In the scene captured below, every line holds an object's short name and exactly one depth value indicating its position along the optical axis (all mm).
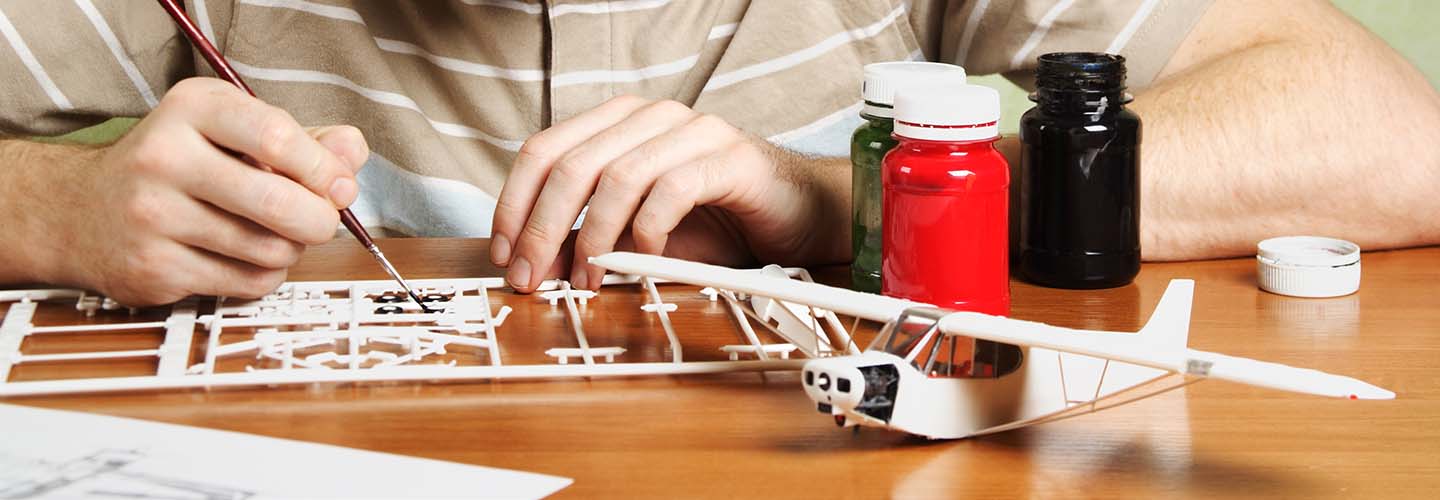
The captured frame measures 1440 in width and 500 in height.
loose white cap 977
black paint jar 949
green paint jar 907
